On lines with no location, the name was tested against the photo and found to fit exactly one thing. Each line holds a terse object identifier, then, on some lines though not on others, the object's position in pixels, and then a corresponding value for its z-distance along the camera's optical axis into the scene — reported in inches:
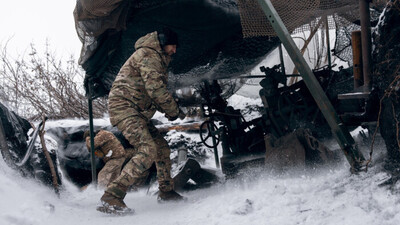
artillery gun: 197.5
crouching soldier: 275.4
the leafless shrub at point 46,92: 519.5
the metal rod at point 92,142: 246.1
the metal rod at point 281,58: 226.5
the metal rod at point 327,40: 196.5
